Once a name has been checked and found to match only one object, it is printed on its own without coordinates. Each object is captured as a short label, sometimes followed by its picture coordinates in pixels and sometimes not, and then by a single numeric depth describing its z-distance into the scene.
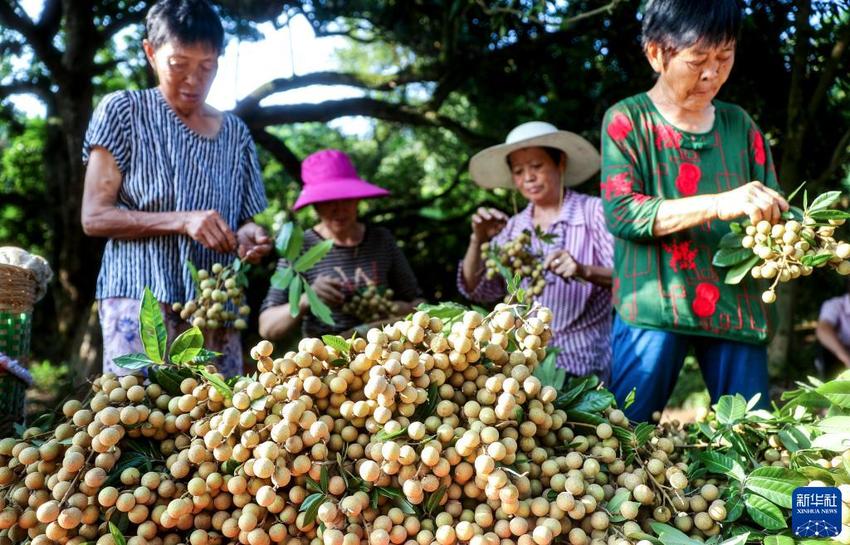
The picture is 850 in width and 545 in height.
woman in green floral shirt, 1.79
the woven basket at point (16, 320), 1.55
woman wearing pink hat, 2.80
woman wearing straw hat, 2.47
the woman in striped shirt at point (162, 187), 1.89
